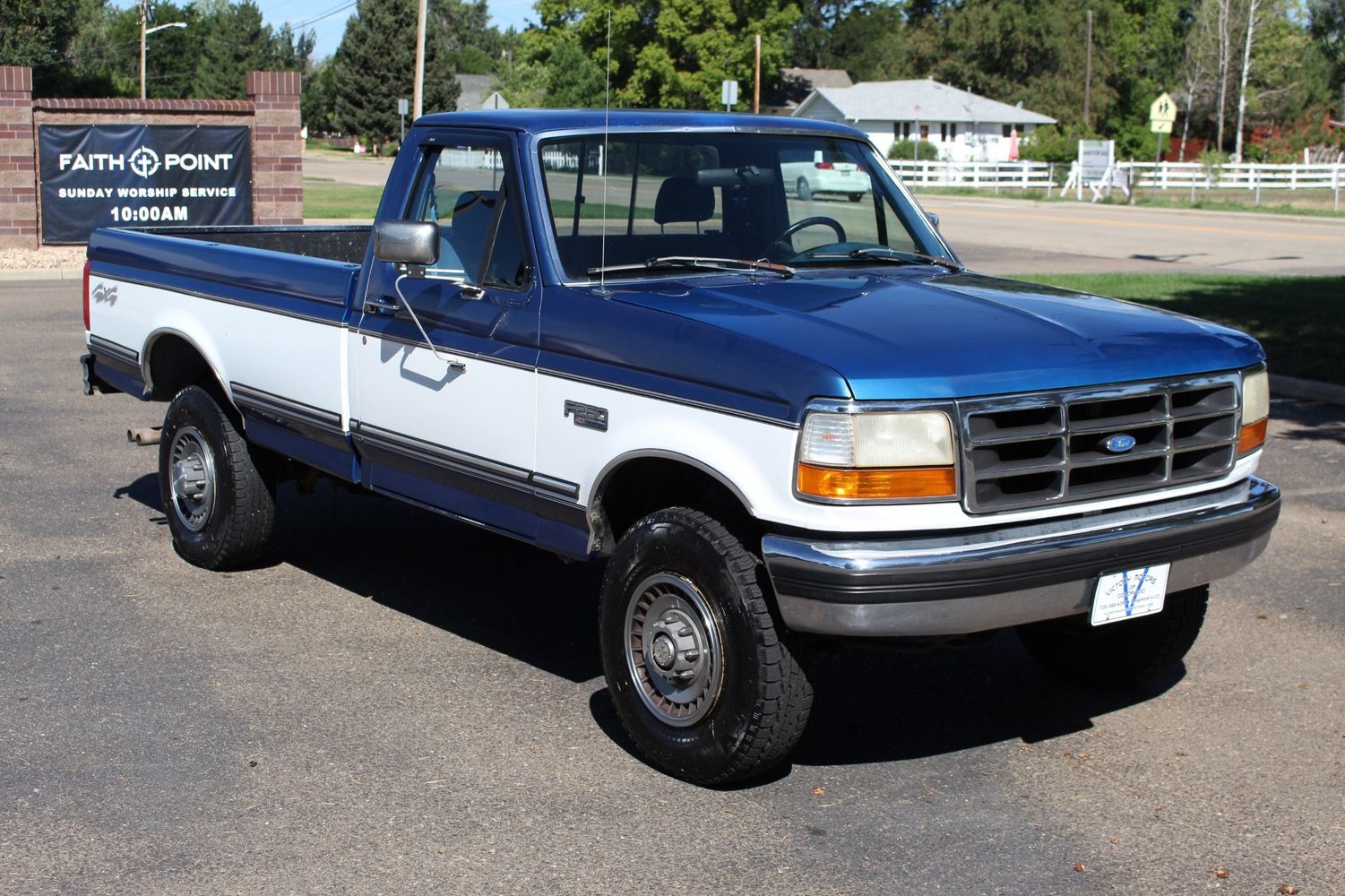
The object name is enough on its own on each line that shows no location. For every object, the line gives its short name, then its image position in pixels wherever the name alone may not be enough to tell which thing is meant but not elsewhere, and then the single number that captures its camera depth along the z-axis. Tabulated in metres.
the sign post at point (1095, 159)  48.53
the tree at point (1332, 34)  90.62
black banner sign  22.19
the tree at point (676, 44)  64.12
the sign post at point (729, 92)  27.30
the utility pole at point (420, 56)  35.25
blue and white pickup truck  4.38
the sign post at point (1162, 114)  41.38
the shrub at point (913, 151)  69.81
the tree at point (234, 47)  91.62
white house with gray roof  82.25
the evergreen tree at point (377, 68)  83.31
